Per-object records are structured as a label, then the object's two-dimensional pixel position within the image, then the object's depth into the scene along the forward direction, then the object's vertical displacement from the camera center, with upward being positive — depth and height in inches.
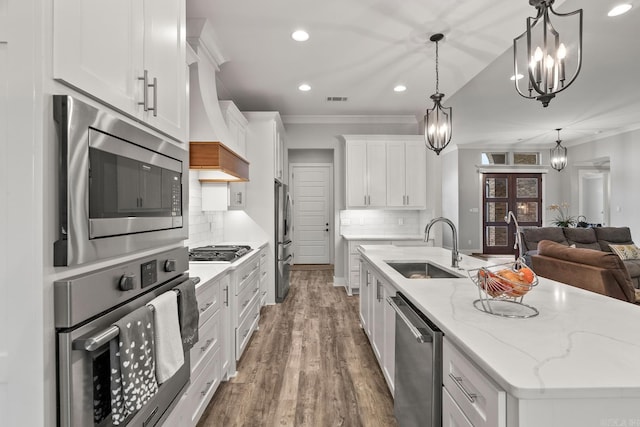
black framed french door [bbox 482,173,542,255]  341.4 +7.0
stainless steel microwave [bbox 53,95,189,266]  29.7 +3.0
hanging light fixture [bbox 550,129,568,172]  256.5 +42.3
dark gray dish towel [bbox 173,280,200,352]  50.8 -16.2
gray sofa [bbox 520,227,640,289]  192.5 -15.1
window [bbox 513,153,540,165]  349.4 +57.5
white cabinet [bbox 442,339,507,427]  31.6 -20.0
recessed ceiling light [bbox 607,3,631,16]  99.9 +63.3
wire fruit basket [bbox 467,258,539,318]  44.9 -10.4
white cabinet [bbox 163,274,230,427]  60.7 -33.2
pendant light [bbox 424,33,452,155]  117.3 +31.9
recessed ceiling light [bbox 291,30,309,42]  111.7 +61.8
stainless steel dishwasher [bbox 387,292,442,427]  46.6 -25.7
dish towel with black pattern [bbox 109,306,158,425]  34.9 -17.3
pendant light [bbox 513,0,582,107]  64.2 +31.1
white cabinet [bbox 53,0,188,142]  30.7 +18.5
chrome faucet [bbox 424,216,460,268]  84.3 -10.9
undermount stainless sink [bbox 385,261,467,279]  98.0 -17.6
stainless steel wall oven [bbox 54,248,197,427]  30.3 -11.9
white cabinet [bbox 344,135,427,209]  202.7 +25.6
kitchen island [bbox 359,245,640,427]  29.2 -15.0
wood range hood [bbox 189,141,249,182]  96.5 +17.0
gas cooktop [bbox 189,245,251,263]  100.4 -13.4
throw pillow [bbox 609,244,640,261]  182.1 -22.4
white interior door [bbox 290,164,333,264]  265.9 +0.2
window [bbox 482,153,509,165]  346.6 +57.2
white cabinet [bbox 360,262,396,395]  79.7 -31.6
